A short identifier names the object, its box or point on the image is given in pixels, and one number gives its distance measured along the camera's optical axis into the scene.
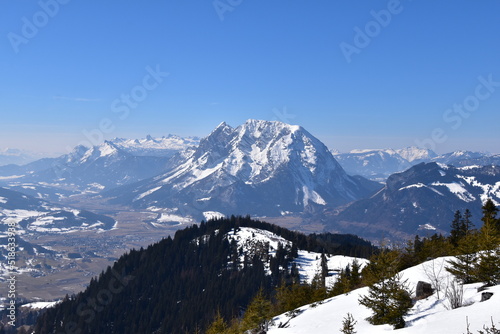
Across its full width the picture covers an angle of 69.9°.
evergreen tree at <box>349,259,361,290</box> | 79.31
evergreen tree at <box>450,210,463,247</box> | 92.65
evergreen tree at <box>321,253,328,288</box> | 112.74
